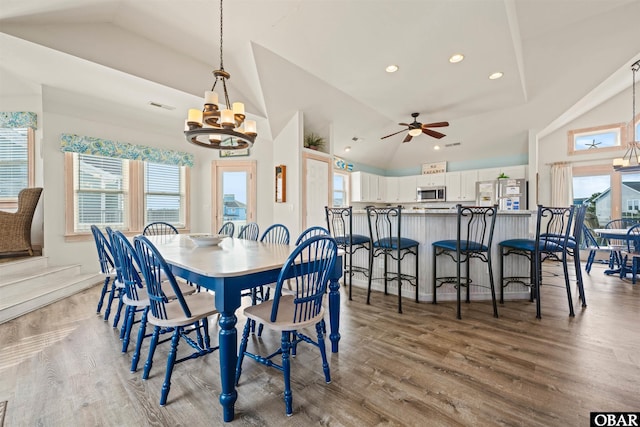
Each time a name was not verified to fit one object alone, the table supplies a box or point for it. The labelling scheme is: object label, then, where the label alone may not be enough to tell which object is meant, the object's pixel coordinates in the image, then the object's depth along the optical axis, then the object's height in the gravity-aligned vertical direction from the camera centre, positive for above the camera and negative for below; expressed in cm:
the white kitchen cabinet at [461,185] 679 +70
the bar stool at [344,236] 343 -31
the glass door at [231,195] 554 +38
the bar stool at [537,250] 278 -41
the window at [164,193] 509 +40
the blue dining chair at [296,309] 153 -62
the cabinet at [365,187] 704 +70
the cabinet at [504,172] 615 +95
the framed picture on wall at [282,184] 503 +55
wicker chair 374 -14
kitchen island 332 -55
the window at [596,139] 556 +156
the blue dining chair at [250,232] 355 -25
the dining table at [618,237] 400 -40
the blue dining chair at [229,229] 391 -23
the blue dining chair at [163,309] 158 -61
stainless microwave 716 +50
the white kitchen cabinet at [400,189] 773 +70
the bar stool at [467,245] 282 -37
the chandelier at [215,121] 233 +83
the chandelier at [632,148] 429 +124
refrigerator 596 +45
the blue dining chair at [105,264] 269 -53
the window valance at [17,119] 404 +143
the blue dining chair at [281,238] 301 -29
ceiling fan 491 +153
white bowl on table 252 -26
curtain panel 587 +61
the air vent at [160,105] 427 +175
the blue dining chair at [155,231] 408 -28
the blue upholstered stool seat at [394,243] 310 -36
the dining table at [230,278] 142 -37
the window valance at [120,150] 414 +109
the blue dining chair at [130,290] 185 -58
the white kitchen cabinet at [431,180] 730 +91
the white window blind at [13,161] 416 +83
